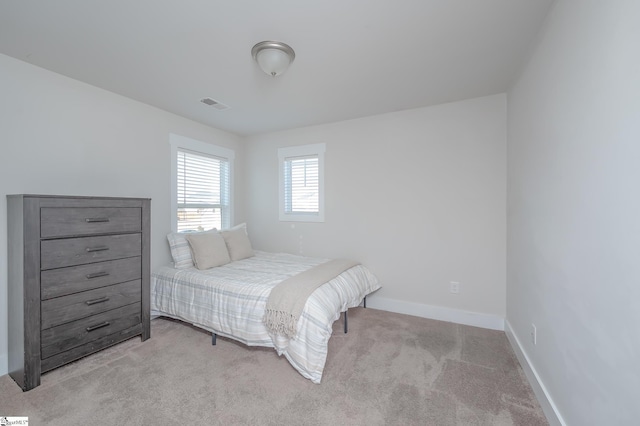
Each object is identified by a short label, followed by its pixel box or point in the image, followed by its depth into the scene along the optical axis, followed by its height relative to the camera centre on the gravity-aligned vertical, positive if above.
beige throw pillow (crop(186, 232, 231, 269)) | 3.05 -0.45
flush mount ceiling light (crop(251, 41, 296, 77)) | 1.93 +1.13
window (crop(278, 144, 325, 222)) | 3.84 +0.41
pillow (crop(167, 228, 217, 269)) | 3.08 -0.46
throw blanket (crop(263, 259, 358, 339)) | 2.09 -0.72
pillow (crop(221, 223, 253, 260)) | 3.47 -0.42
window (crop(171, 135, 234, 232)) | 3.49 +0.36
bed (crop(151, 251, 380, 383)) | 2.07 -0.83
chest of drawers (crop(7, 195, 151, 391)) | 1.93 -0.53
